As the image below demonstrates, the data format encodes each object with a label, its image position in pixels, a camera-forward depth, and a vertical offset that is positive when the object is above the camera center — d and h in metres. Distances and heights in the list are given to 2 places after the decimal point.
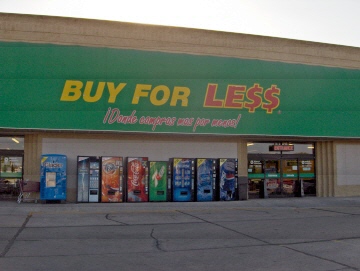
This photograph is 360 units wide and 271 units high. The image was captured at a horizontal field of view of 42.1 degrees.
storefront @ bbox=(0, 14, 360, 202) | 18.92 +3.50
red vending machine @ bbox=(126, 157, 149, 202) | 19.72 +0.05
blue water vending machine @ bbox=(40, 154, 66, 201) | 18.52 +0.08
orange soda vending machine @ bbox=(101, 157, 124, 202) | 19.28 +0.01
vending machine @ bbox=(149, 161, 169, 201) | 19.89 +0.06
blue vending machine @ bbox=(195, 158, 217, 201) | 20.38 +0.06
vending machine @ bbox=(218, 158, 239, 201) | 20.56 +0.07
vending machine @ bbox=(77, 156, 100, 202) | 19.02 +0.00
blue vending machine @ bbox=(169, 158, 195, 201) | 20.16 +0.10
